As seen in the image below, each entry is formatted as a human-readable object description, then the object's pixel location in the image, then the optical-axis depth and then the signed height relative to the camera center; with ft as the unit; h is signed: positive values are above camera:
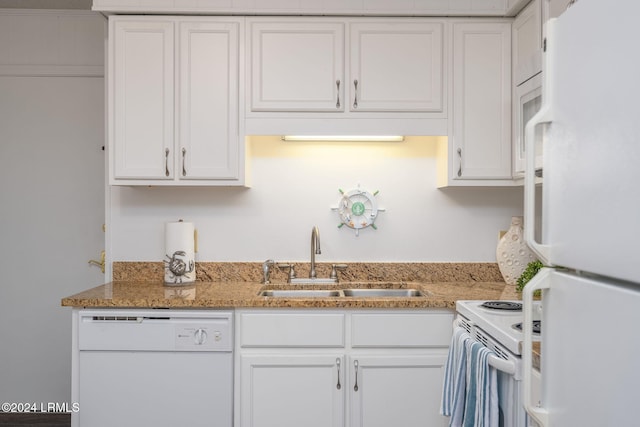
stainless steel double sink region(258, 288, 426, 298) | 8.80 -1.41
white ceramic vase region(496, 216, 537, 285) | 8.84 -0.70
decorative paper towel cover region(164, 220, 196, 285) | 8.64 -0.70
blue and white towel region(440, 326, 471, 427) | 5.73 -1.94
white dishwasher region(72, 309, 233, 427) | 7.30 -2.30
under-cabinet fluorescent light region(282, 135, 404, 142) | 8.83 +1.33
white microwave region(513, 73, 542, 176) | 7.07 +1.54
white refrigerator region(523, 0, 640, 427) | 2.43 -0.03
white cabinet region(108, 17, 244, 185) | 8.34 +1.84
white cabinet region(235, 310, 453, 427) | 7.36 -2.25
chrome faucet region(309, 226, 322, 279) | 8.99 -0.64
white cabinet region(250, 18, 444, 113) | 8.35 +2.39
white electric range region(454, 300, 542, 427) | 4.71 -1.37
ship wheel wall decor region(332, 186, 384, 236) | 9.35 +0.05
